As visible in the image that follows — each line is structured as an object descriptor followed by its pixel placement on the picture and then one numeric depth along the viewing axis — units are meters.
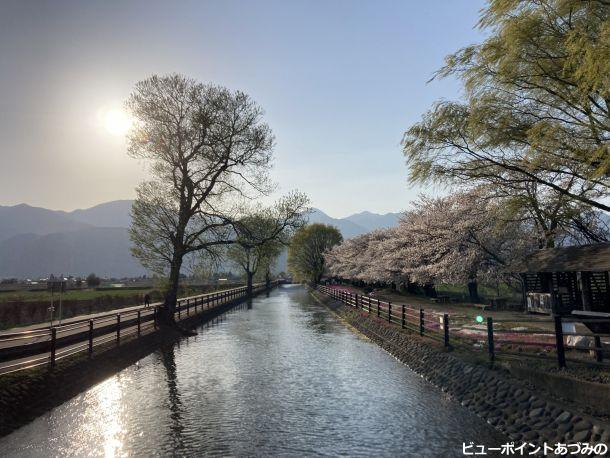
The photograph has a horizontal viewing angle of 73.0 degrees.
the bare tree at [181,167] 25.88
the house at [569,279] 22.33
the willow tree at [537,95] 10.16
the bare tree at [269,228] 27.48
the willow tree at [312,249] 99.62
